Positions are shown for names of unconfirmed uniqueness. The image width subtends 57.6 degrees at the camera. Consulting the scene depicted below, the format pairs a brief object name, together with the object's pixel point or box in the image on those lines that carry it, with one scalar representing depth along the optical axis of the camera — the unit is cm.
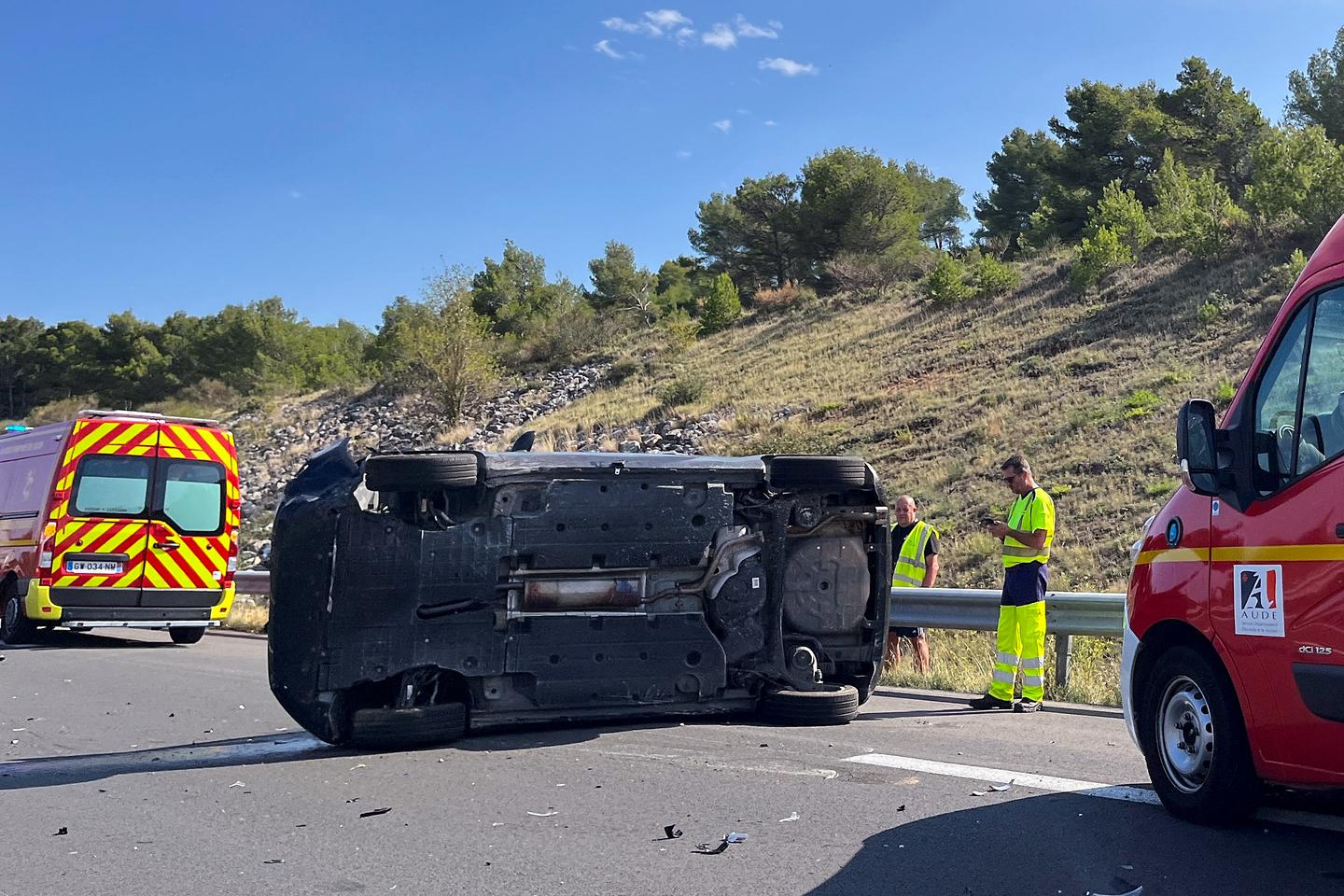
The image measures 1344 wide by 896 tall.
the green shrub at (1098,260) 3484
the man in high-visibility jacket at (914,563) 1035
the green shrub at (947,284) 3900
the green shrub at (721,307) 4791
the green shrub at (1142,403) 2309
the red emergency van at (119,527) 1362
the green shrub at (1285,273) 2764
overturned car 629
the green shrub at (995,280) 3816
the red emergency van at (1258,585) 408
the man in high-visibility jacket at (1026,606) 808
